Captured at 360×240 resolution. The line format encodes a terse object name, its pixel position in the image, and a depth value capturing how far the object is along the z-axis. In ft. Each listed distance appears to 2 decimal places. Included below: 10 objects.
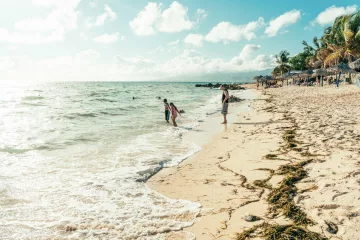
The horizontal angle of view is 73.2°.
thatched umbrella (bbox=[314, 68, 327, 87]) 113.48
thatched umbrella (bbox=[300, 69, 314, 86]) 138.72
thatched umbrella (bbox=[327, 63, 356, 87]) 98.99
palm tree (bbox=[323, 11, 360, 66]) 123.09
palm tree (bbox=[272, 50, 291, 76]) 250.98
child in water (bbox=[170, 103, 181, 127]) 46.34
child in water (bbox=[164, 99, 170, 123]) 48.71
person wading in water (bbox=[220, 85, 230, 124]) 44.68
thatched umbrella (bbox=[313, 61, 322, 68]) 182.50
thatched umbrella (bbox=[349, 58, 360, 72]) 95.14
